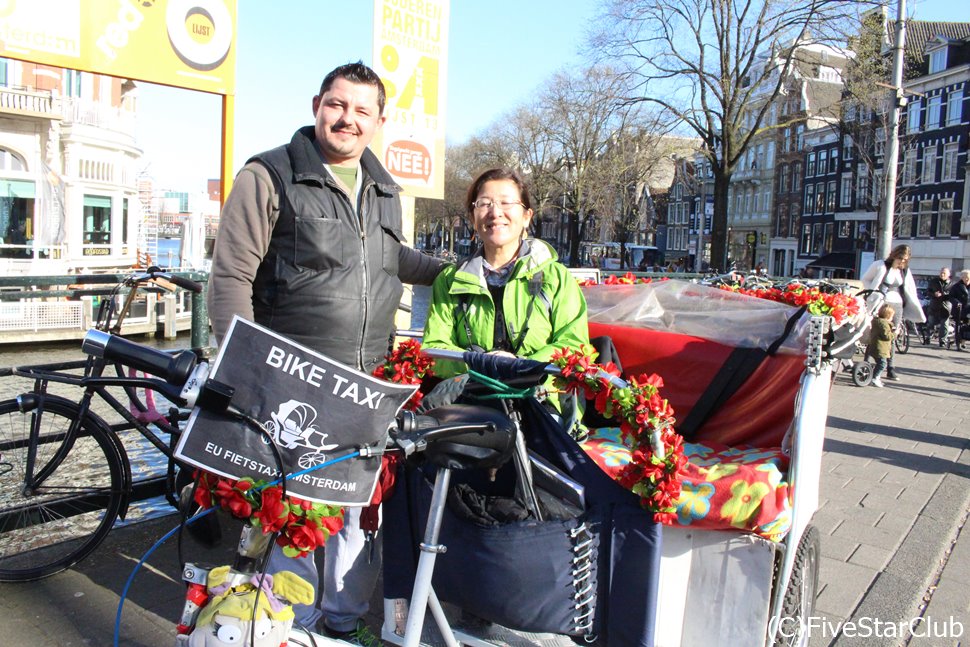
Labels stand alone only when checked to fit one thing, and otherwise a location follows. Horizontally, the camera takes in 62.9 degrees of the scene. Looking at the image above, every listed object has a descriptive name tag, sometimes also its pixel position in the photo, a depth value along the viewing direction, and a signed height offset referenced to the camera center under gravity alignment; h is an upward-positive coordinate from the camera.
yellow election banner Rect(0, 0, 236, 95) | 3.98 +1.13
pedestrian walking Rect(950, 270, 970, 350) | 17.48 -0.39
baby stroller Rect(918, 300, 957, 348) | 17.73 -0.94
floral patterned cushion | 2.38 -0.66
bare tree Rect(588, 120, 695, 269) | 26.12 +4.46
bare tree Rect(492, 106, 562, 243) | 42.97 +6.76
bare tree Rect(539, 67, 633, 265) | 28.64 +6.59
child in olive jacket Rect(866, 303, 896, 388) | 11.07 -0.79
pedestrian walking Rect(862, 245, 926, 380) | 9.32 +0.10
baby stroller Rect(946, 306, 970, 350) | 17.42 -0.88
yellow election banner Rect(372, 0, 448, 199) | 4.77 +1.12
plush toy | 1.69 -0.77
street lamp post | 16.50 +3.14
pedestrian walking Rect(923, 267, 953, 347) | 17.77 -0.41
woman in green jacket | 2.93 -0.08
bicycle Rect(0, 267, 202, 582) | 3.30 -0.96
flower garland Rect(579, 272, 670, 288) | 4.76 -0.03
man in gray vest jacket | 2.60 +0.03
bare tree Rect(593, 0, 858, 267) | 23.61 +6.41
